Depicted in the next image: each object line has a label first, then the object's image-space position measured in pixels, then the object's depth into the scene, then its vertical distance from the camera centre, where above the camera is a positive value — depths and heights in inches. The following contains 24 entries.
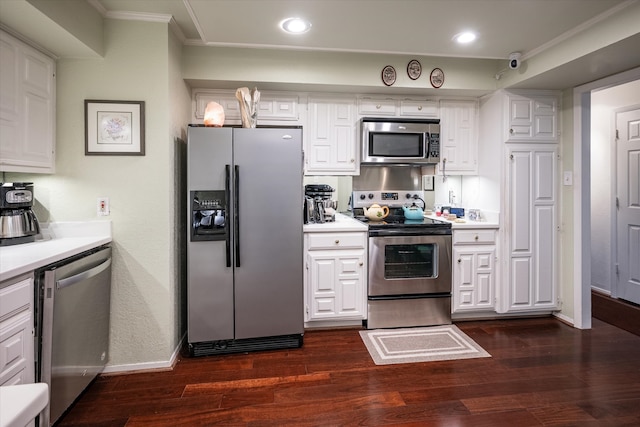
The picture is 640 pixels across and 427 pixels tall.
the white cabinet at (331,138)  125.9 +27.9
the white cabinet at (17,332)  54.1 -19.7
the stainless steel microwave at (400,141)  125.3 +27.0
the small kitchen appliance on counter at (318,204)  121.6 +3.4
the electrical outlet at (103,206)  90.2 +2.1
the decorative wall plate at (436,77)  121.6 +48.4
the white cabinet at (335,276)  114.9 -21.2
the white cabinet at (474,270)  123.1 -20.6
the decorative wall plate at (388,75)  119.5 +48.4
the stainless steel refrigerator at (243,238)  97.7 -7.1
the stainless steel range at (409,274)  117.9 -21.4
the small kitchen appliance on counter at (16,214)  74.9 +0.0
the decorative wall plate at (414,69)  120.7 +51.0
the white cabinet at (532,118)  123.3 +34.6
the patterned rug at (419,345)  99.3 -41.2
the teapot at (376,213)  130.7 +0.1
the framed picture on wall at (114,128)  89.3 +22.8
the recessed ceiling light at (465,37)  100.0 +52.5
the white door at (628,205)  144.8 +3.3
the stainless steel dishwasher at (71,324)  63.2 -23.1
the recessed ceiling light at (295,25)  92.6 +52.4
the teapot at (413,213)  131.1 +0.0
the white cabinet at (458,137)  133.6 +29.8
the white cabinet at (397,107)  128.9 +40.5
